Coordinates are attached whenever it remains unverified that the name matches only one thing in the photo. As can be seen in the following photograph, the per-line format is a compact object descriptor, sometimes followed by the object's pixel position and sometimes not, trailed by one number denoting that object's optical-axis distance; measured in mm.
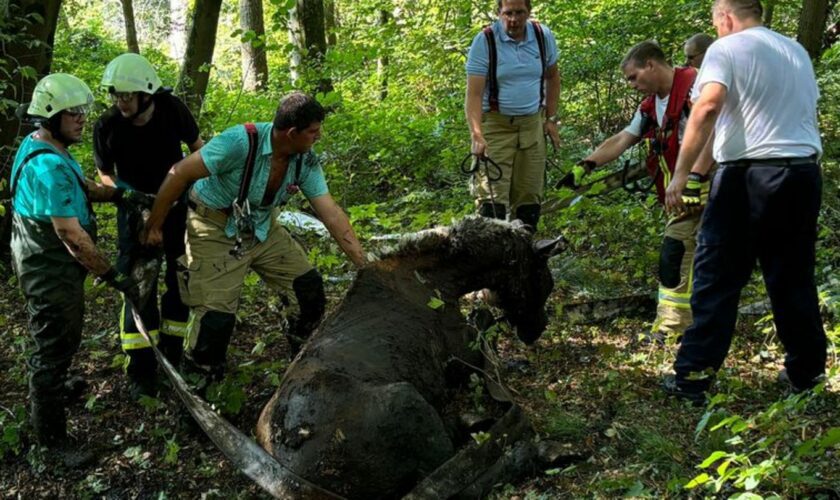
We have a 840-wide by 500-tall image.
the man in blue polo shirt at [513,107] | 6145
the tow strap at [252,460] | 3471
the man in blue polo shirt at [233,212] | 4570
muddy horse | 3768
